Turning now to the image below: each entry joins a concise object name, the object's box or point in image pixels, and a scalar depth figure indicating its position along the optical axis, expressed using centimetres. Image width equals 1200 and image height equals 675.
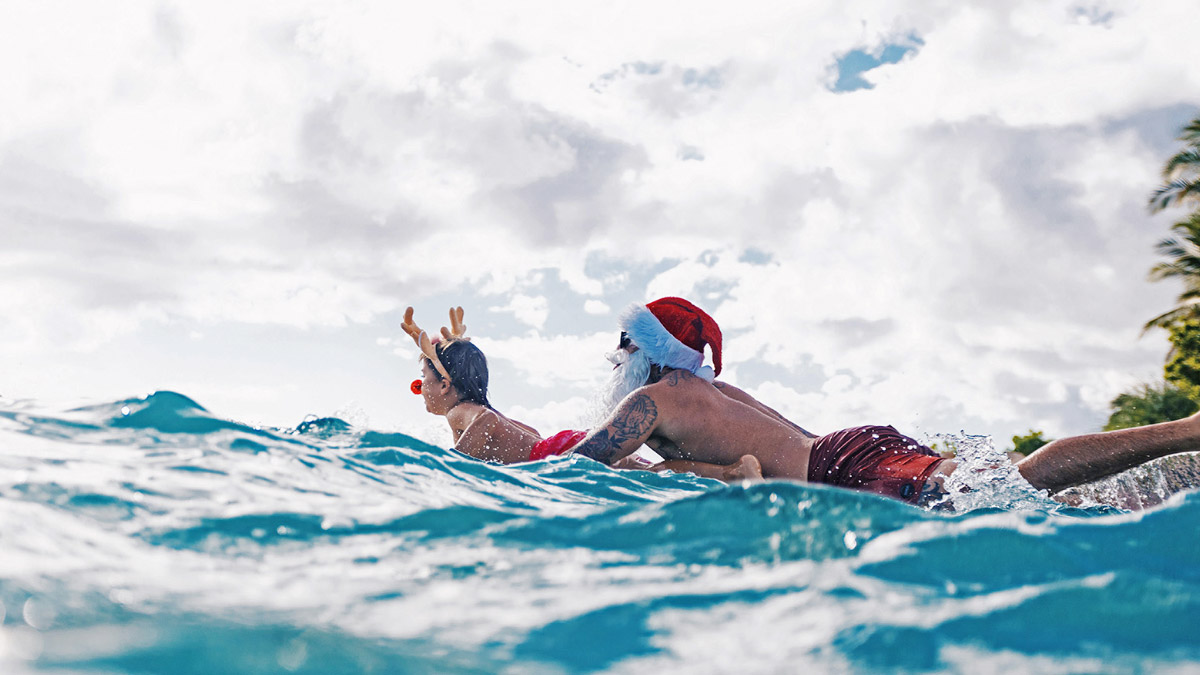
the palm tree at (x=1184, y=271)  2588
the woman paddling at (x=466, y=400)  676
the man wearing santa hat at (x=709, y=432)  470
